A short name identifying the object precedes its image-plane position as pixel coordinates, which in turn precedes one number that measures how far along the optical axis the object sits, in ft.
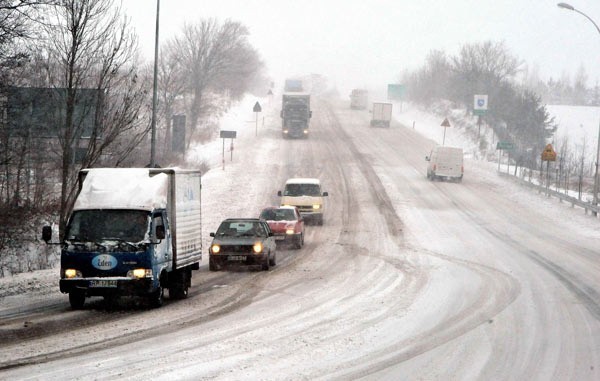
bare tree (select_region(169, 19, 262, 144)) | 247.29
